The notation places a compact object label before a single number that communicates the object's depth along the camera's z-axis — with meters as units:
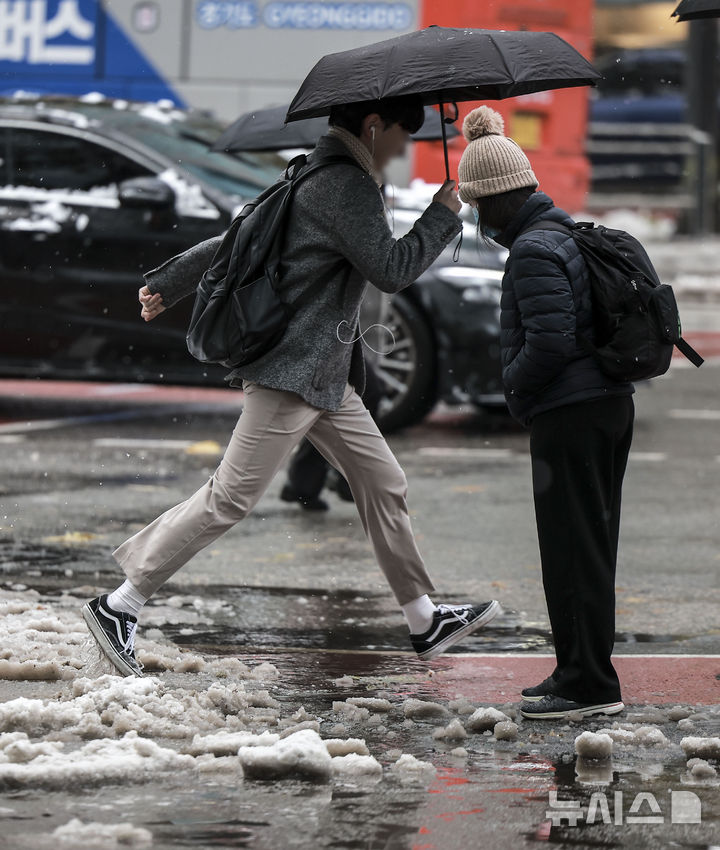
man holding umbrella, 10.05
